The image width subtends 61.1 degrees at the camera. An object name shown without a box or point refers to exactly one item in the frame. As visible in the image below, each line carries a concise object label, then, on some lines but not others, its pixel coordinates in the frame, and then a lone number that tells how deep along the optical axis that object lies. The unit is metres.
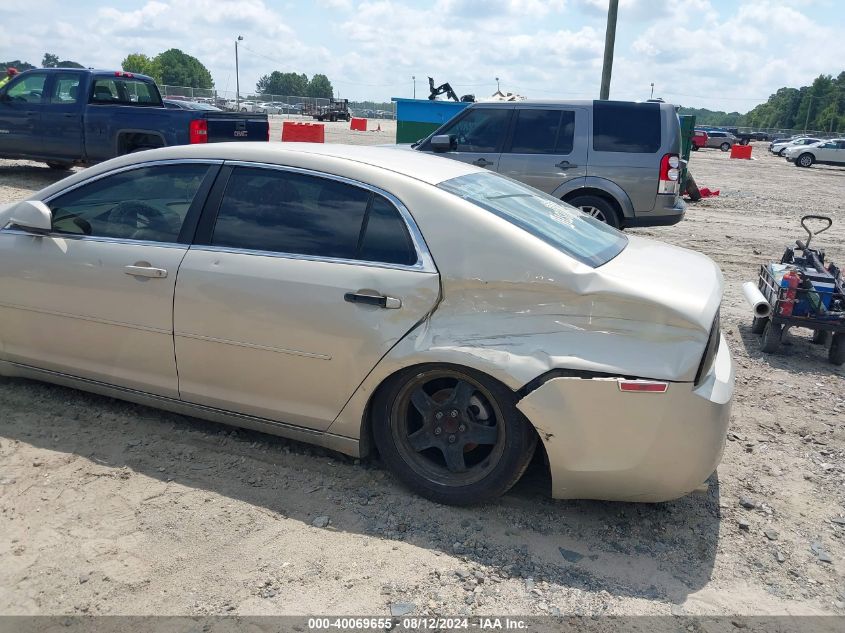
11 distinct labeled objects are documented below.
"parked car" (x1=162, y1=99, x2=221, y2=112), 16.98
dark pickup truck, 11.67
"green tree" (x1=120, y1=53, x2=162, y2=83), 98.81
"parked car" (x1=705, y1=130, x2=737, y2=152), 49.91
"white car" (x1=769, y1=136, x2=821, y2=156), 39.79
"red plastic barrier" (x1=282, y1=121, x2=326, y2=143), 20.02
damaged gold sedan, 3.02
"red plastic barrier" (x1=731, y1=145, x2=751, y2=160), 38.78
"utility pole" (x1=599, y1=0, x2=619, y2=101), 18.50
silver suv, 9.22
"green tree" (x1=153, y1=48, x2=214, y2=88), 123.94
